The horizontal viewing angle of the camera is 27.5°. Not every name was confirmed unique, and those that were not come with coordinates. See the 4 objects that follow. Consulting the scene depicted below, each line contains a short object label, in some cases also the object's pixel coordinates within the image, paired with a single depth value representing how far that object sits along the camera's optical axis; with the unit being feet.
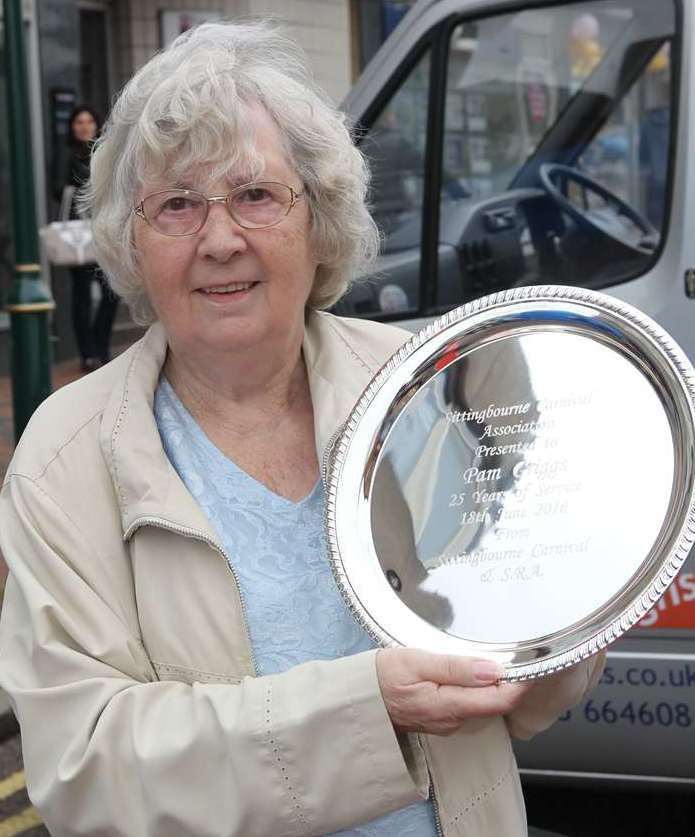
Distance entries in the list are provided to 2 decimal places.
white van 11.07
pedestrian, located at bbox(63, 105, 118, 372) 35.42
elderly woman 5.47
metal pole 17.84
